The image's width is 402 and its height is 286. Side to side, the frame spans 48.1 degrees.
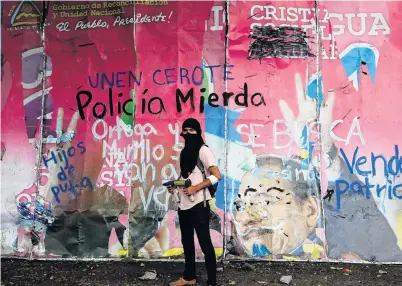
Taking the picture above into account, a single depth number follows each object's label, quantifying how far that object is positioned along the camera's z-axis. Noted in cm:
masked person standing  430
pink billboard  539
